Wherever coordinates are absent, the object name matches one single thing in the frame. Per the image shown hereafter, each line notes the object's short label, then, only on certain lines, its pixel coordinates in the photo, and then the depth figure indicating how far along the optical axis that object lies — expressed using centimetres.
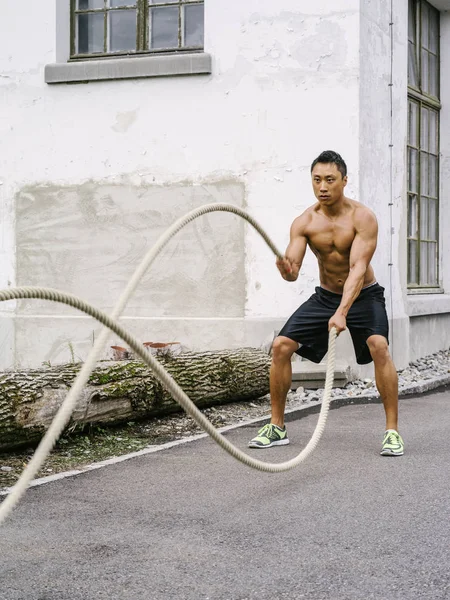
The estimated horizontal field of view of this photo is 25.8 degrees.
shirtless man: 629
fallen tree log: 616
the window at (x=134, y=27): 1040
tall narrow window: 1168
